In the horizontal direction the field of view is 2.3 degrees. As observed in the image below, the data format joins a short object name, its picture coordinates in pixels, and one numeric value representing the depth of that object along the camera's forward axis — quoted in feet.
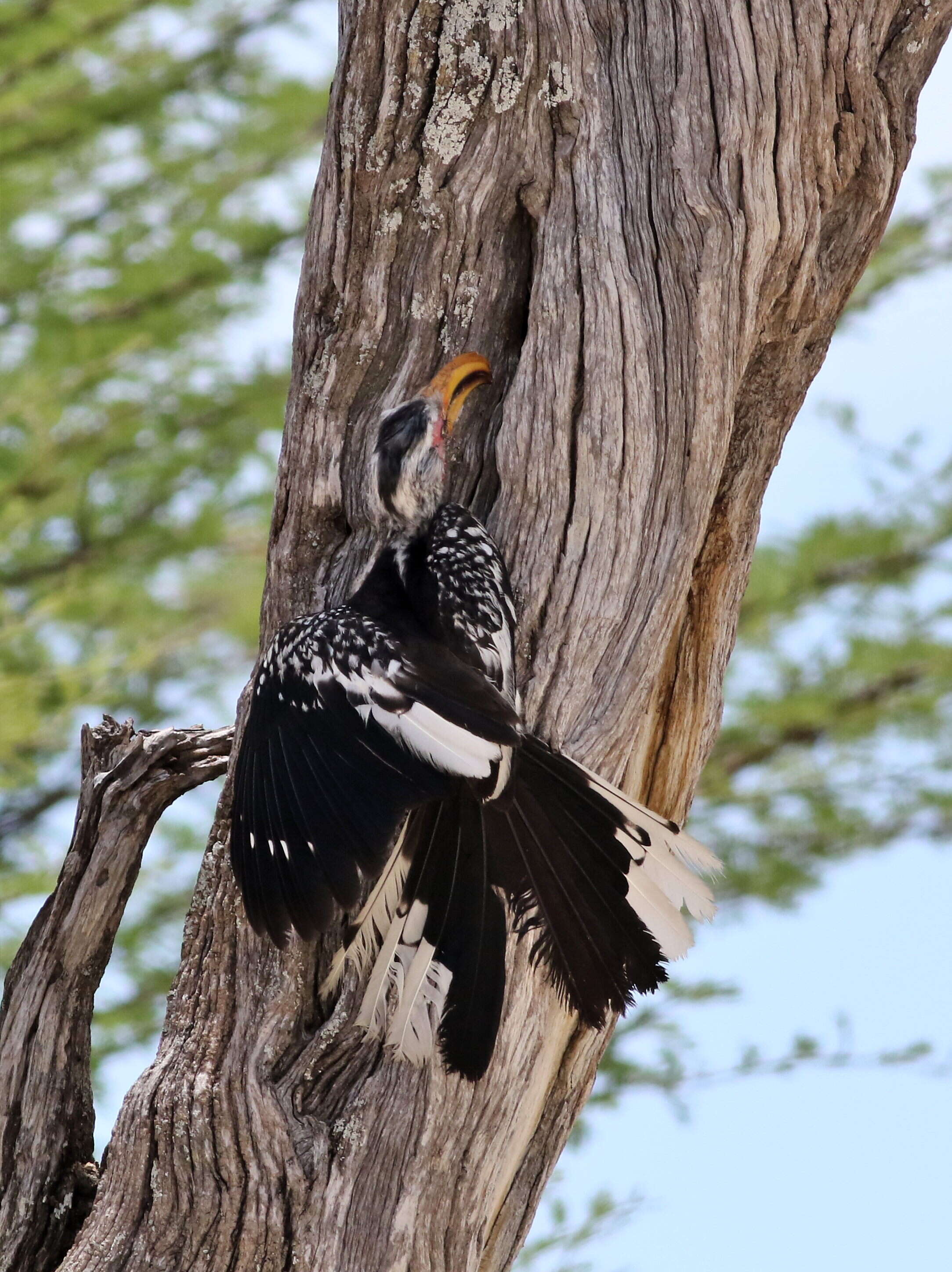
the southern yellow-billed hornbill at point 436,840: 47.55
